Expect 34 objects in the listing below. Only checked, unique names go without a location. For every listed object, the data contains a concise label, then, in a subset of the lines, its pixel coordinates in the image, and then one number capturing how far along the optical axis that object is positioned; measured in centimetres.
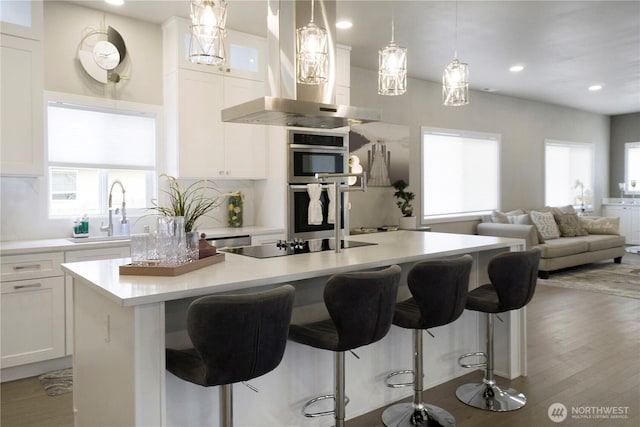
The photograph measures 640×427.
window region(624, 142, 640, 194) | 1012
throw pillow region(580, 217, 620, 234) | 818
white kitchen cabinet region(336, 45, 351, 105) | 512
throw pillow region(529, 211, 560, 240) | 745
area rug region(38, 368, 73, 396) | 323
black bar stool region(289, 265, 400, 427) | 212
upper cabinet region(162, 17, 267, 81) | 431
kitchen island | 184
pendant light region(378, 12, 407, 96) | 325
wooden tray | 212
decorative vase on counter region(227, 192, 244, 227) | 497
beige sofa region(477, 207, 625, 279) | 688
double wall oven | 477
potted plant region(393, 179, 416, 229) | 624
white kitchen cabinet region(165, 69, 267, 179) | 437
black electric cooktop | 282
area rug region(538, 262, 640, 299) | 614
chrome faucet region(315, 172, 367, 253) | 289
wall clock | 409
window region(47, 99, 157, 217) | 410
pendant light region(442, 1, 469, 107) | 344
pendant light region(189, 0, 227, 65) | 246
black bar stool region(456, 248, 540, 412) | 281
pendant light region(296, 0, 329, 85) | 280
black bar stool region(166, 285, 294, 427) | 171
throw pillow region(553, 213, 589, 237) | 788
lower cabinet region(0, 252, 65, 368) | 332
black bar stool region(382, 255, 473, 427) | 246
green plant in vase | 460
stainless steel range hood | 313
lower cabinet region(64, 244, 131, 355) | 355
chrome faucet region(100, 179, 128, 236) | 416
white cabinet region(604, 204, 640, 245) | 992
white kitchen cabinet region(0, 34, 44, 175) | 347
